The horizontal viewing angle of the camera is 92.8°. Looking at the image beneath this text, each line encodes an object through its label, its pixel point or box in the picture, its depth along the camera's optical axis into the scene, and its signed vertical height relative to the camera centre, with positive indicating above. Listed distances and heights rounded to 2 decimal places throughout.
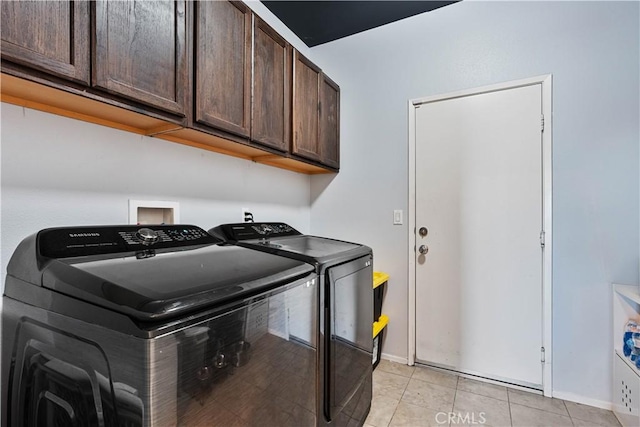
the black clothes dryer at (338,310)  1.33 -0.48
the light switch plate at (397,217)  2.45 -0.03
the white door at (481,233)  2.04 -0.14
